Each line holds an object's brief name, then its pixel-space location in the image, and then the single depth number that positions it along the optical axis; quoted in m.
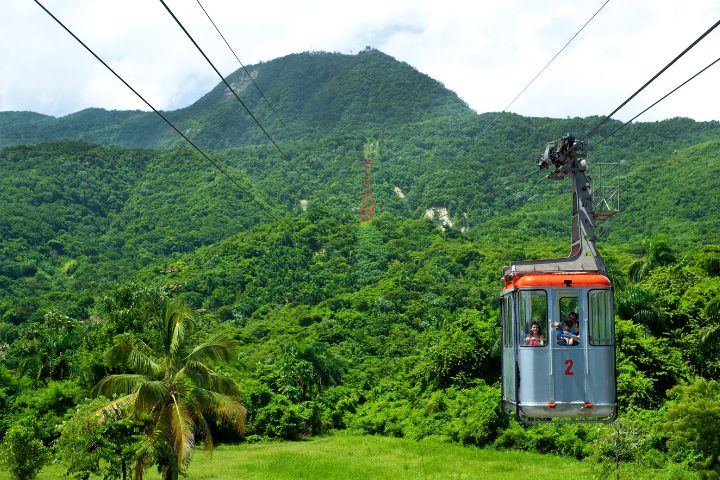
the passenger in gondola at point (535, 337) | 16.34
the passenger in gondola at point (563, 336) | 16.33
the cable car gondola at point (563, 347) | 16.17
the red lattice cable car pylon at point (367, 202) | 167.84
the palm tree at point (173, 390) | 24.98
